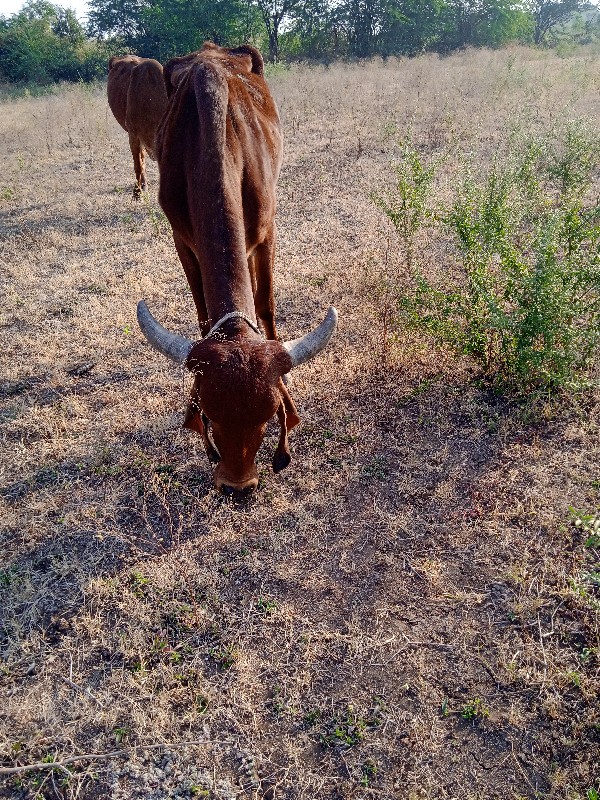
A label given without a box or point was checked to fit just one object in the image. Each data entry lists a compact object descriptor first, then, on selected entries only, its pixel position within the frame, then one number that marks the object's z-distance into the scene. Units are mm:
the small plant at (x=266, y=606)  3174
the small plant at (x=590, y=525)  2544
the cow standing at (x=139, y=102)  8172
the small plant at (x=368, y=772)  2447
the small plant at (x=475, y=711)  2637
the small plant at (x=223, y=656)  2934
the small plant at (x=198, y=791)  2422
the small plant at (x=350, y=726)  2588
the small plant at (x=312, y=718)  2672
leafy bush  4129
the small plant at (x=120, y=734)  2635
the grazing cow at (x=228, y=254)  2799
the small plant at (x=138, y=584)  3307
